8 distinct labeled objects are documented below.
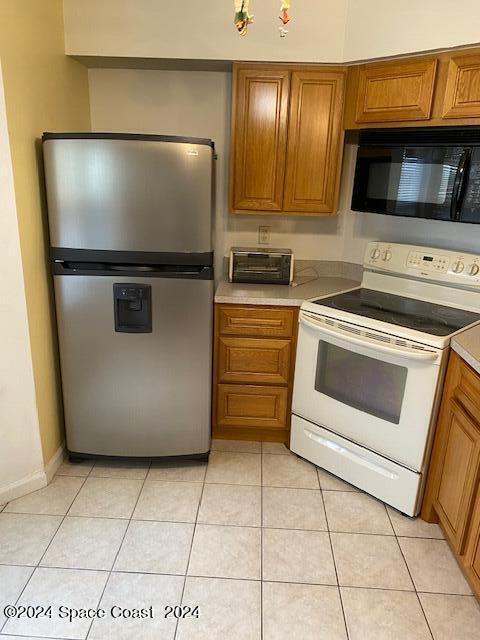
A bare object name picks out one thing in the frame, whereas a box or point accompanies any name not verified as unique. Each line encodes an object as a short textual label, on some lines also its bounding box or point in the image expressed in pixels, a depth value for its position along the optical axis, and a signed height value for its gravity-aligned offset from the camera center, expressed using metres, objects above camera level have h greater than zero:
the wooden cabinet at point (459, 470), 1.69 -1.03
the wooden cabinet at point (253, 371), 2.46 -0.95
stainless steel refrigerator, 2.01 -0.46
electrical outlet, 2.93 -0.27
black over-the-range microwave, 2.01 +0.10
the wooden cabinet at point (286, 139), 2.42 +0.27
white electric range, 2.00 -0.76
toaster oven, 2.66 -0.42
